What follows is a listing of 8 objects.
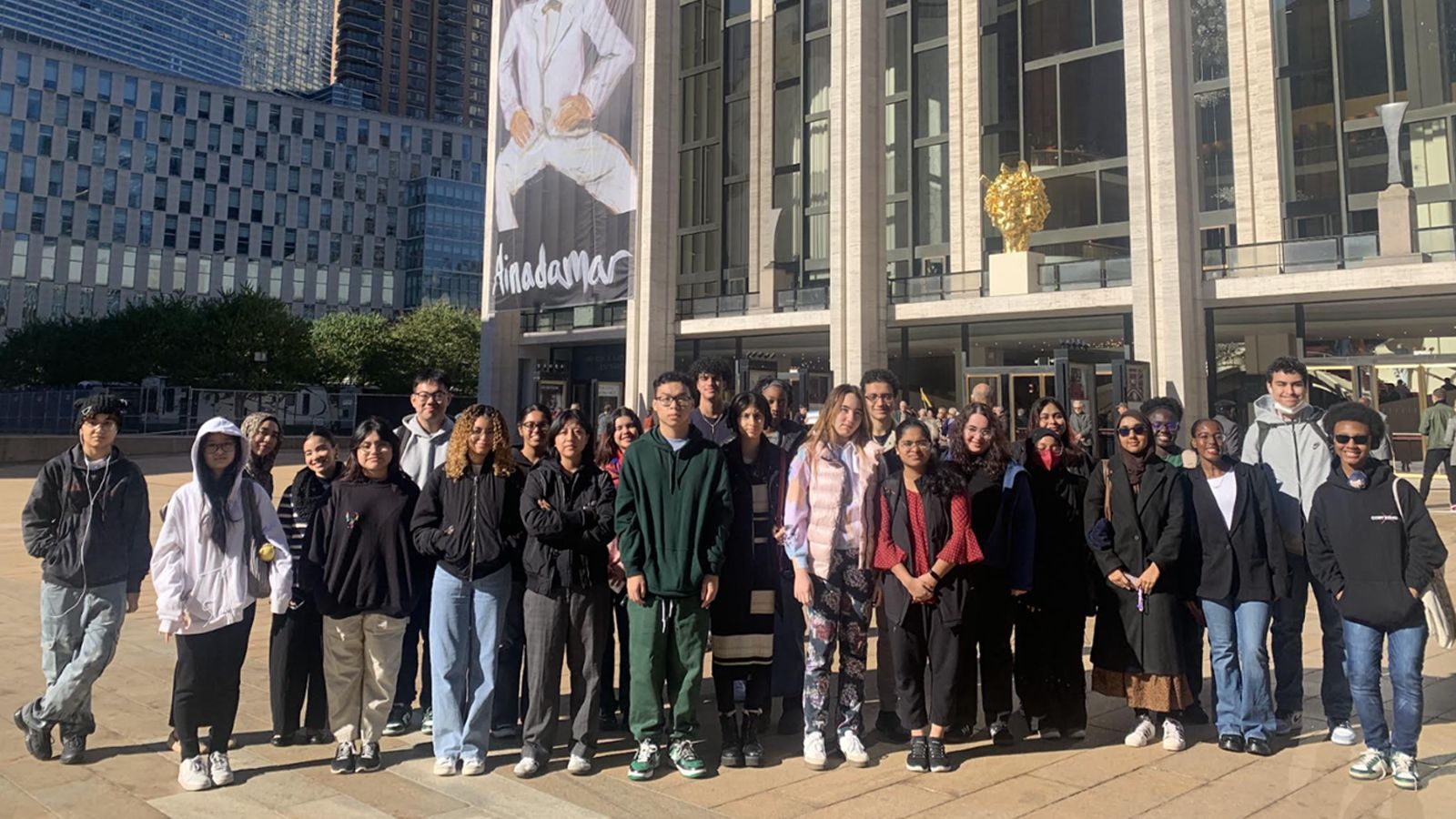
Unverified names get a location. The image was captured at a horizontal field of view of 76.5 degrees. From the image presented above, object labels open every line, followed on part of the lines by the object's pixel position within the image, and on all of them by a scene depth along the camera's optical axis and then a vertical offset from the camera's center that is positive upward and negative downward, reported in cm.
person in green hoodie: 471 -43
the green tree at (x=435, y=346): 5400 +753
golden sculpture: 2441 +707
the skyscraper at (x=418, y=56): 12606 +5867
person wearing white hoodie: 449 -55
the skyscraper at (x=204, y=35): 13312 +7016
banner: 2670 +967
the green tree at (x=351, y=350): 5262 +703
